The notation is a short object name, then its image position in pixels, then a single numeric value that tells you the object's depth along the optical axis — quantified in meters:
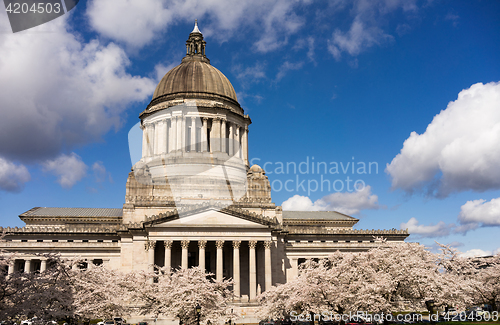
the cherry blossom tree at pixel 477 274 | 48.36
